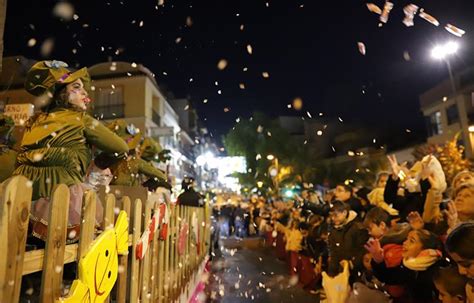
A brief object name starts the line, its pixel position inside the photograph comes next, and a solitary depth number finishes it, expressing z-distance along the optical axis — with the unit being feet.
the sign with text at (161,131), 72.44
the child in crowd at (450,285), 9.09
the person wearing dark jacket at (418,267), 10.71
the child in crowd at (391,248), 11.99
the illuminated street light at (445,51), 38.14
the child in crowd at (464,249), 8.04
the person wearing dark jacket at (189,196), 25.91
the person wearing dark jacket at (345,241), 15.08
